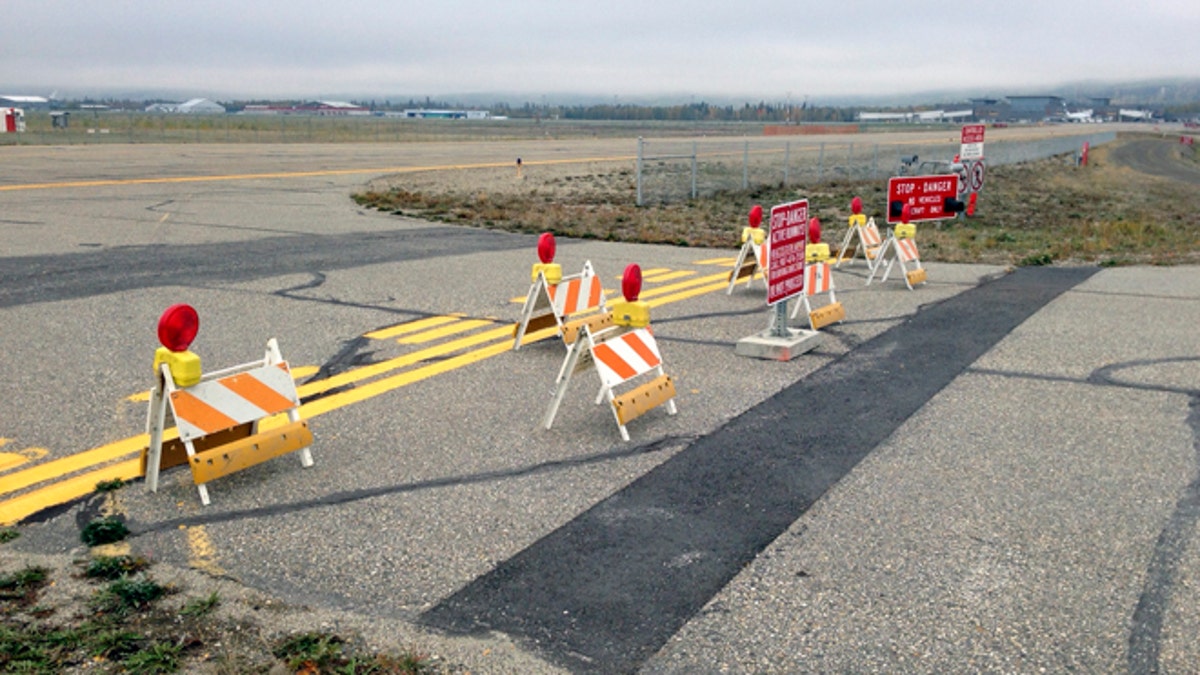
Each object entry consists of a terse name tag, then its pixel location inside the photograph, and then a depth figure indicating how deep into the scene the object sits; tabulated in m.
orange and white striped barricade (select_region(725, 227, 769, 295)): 12.15
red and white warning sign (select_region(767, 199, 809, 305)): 8.97
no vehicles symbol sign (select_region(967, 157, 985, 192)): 21.41
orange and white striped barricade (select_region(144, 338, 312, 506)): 5.78
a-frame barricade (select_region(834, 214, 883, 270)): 13.50
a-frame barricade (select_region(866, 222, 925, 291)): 12.96
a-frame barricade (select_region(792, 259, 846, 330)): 10.49
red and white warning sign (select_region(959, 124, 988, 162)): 20.47
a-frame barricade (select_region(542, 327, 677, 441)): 6.94
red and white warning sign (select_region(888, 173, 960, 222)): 13.38
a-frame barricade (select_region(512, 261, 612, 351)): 9.30
